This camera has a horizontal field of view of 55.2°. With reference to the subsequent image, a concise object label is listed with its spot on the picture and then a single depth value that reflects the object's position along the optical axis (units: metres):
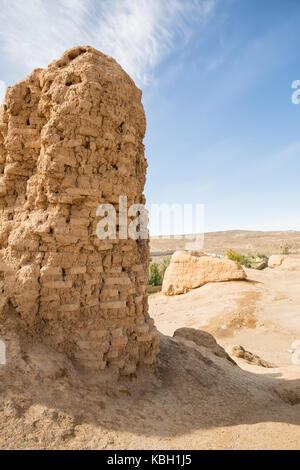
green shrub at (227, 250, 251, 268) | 25.70
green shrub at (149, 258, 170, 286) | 23.41
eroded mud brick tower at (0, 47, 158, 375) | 3.58
